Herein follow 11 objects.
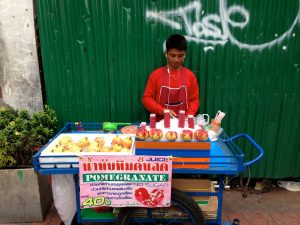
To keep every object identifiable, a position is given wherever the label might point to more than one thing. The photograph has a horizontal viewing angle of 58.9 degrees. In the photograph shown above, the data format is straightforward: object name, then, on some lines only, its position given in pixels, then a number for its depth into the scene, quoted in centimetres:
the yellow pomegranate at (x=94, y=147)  228
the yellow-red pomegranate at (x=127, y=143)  235
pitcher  278
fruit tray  218
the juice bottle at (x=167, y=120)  229
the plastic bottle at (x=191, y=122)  229
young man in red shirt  301
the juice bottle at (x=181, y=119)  229
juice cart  213
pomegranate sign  213
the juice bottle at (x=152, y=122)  226
